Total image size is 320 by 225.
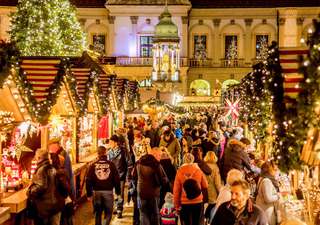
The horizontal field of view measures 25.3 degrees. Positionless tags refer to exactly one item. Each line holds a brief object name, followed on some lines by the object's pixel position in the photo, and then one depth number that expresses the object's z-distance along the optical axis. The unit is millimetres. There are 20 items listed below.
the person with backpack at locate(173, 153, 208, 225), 9977
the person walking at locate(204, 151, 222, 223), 11062
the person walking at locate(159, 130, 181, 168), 16141
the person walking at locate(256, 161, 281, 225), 8789
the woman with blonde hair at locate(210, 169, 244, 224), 8086
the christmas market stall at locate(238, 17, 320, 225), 6820
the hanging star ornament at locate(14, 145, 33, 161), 11680
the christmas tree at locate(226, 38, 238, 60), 55000
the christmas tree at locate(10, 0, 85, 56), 33156
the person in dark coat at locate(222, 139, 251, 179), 12617
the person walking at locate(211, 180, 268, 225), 6683
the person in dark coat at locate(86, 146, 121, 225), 11023
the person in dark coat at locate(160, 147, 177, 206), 12523
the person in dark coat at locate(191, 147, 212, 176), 11039
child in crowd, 11133
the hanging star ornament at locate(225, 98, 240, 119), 20625
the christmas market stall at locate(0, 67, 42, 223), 10531
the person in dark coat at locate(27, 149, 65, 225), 9562
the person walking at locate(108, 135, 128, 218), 13000
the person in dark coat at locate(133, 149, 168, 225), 10789
